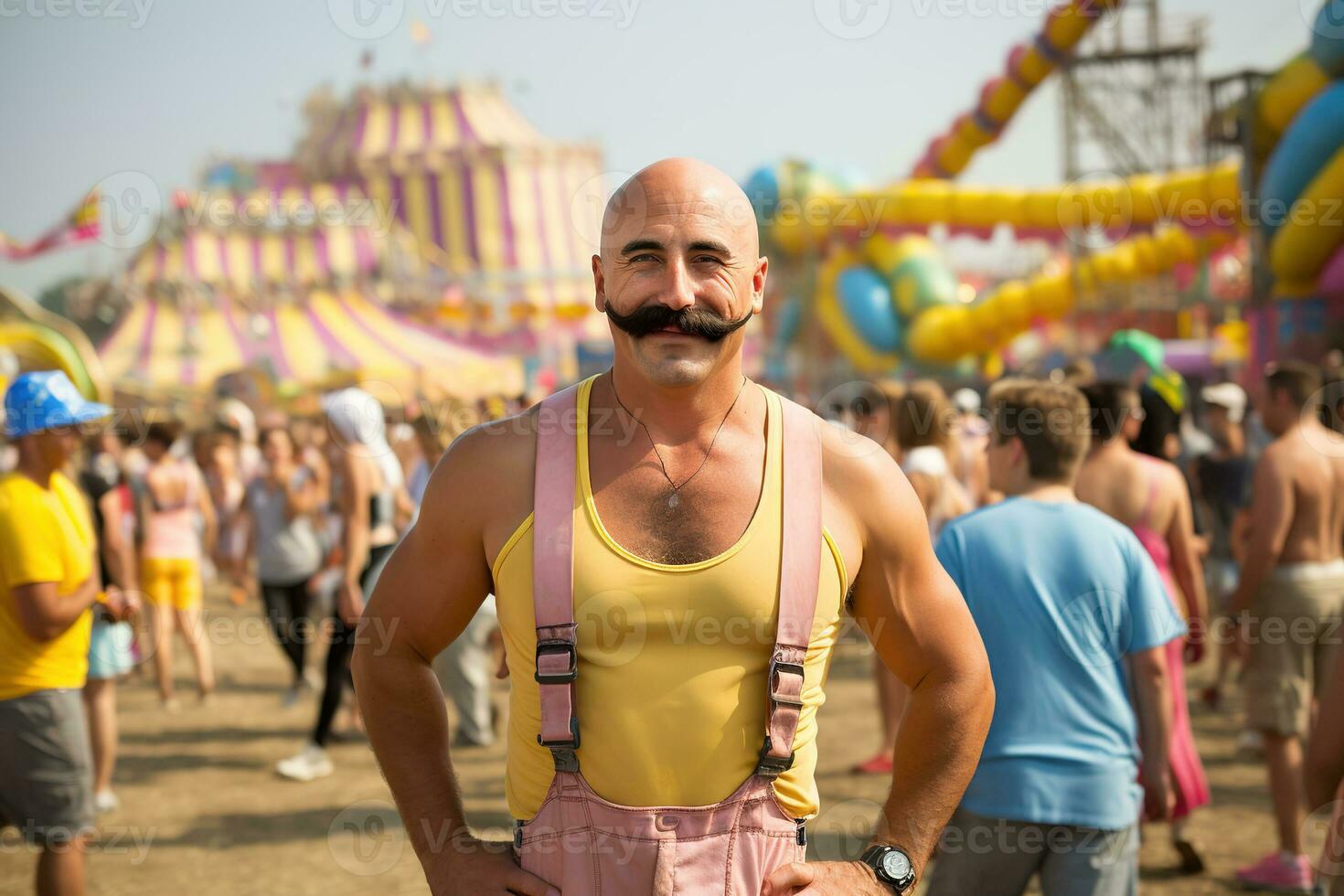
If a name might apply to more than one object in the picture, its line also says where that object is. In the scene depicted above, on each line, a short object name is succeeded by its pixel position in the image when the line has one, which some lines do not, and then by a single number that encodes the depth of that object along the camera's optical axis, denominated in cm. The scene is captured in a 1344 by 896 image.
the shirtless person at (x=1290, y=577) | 463
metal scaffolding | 3030
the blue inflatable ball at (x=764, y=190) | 2405
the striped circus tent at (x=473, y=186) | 4753
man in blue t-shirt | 291
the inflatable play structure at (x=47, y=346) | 1703
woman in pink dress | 429
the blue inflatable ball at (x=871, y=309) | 2261
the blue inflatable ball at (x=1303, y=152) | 1270
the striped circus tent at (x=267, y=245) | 3184
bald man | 175
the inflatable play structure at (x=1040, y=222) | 1313
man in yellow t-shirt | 348
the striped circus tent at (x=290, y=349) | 2773
